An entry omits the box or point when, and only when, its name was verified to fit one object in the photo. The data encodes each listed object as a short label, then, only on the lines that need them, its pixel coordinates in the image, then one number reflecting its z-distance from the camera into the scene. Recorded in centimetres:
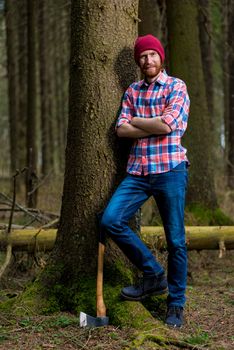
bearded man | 893
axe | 910
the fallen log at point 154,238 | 1322
